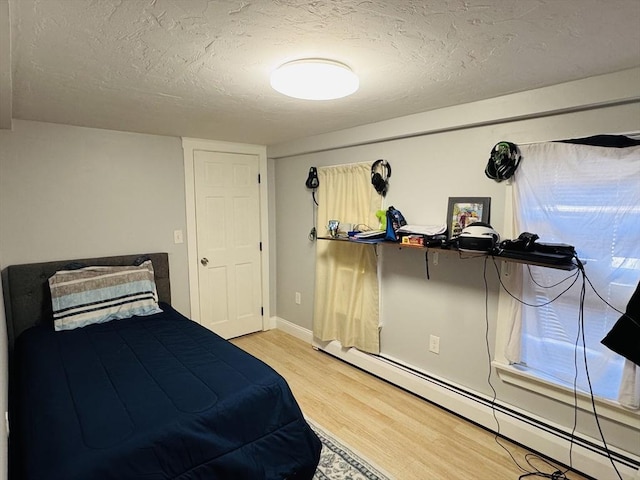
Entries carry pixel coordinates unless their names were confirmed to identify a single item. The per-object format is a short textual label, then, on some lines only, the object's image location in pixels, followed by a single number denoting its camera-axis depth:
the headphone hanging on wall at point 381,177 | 2.85
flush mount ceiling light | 1.53
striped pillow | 2.51
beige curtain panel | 3.02
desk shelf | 1.73
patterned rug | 1.95
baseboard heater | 1.87
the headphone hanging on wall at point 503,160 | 2.11
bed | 1.34
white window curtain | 1.77
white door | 3.56
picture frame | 2.29
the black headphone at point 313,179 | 3.49
